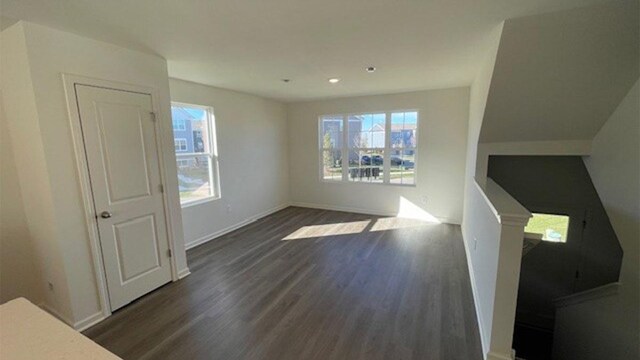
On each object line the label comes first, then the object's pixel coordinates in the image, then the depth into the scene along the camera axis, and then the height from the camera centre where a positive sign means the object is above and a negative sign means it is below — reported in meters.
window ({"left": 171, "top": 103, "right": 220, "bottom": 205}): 3.76 -0.08
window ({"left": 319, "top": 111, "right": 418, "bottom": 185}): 5.03 -0.04
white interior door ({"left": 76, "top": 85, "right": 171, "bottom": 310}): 2.27 -0.35
